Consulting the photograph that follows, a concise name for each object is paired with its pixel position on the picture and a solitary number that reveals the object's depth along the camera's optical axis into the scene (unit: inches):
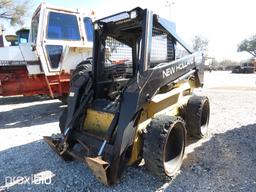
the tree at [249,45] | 1552.0
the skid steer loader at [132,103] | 86.8
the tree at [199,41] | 1515.0
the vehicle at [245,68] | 837.0
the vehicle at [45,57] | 176.9
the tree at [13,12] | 562.8
